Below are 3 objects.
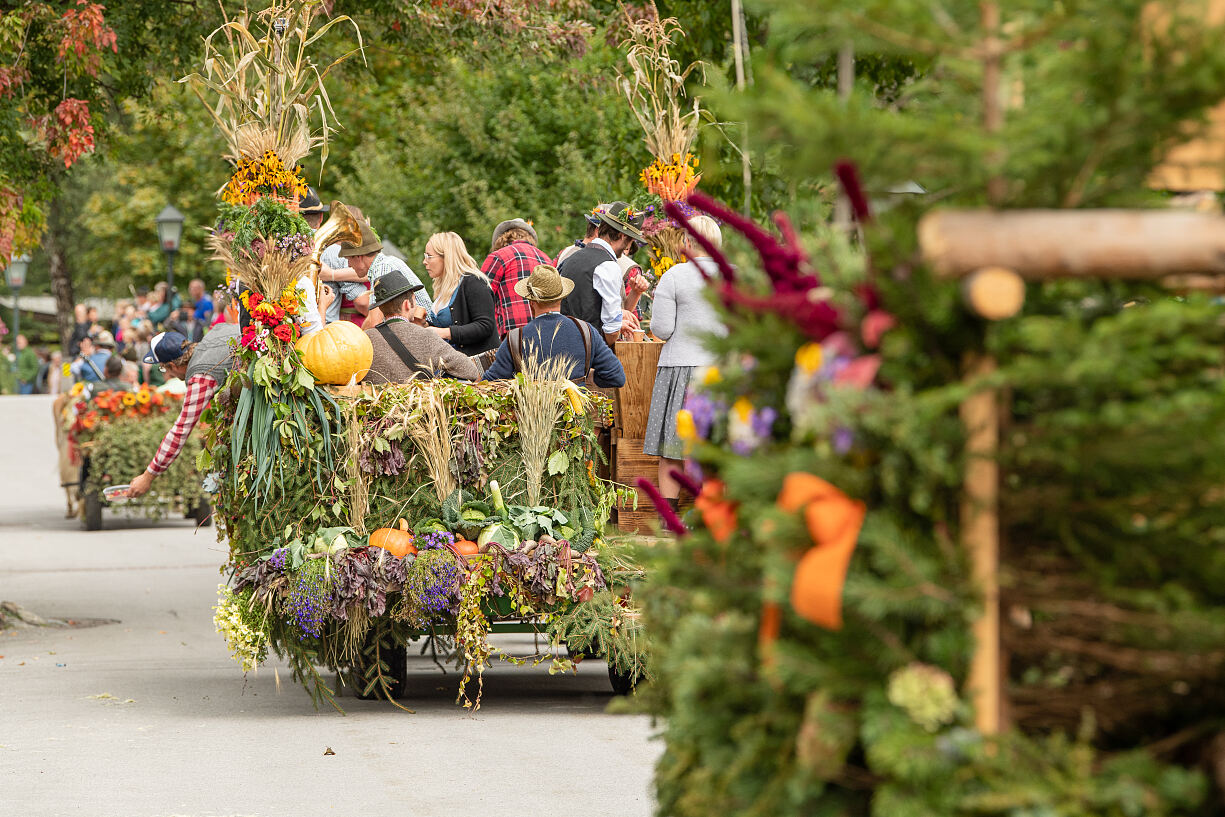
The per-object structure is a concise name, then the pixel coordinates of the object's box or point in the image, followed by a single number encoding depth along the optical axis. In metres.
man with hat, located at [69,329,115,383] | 40.84
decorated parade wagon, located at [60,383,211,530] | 34.28
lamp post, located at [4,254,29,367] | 69.25
